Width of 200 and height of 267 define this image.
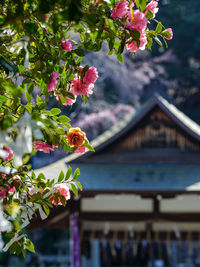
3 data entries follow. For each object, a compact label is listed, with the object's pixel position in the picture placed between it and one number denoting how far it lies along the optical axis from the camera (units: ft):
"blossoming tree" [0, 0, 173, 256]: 6.30
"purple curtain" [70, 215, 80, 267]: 27.09
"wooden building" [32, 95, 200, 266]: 26.20
